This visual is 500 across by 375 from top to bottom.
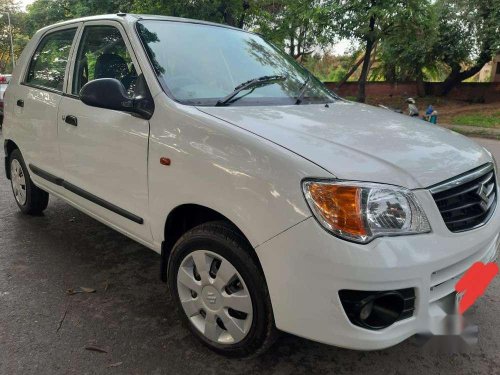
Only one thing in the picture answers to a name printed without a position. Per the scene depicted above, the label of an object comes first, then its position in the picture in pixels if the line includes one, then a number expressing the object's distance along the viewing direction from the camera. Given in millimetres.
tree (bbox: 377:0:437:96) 13523
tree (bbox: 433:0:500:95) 17750
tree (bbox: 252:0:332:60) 14344
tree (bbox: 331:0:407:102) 13238
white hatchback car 1835
